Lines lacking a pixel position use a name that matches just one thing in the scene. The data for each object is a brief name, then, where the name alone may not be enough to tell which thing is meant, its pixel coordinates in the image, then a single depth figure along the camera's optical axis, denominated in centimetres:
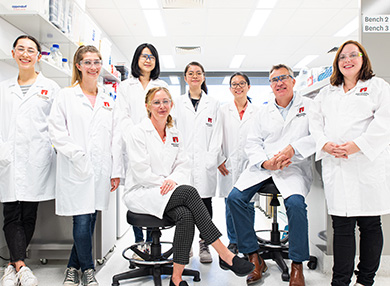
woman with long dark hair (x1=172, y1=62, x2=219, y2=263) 232
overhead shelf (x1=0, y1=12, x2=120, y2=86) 212
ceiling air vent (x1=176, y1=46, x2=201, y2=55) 585
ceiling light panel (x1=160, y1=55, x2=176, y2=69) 639
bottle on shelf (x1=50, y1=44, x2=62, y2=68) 246
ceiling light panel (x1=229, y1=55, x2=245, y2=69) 646
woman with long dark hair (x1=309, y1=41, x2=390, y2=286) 159
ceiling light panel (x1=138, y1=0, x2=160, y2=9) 411
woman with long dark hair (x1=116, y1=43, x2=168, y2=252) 221
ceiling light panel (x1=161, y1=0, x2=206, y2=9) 407
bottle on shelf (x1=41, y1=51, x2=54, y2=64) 231
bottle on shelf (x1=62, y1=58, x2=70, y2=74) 260
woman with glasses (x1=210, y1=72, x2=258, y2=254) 243
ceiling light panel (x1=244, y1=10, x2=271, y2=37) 447
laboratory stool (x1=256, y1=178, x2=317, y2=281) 200
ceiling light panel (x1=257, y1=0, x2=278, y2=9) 413
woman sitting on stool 171
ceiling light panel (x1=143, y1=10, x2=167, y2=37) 444
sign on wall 200
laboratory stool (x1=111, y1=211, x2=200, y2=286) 185
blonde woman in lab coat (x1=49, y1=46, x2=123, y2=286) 183
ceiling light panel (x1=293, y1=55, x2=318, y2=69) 649
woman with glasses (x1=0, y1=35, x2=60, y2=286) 188
